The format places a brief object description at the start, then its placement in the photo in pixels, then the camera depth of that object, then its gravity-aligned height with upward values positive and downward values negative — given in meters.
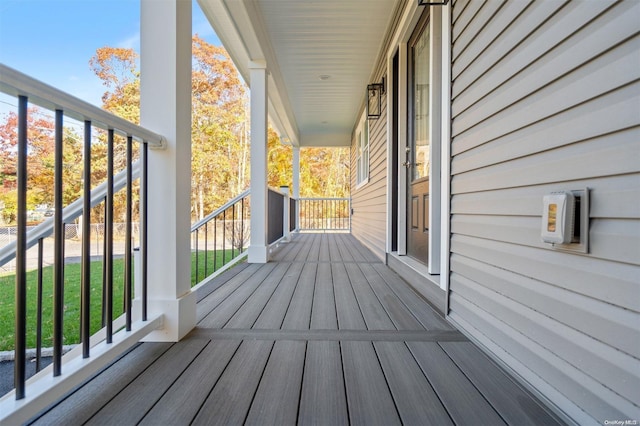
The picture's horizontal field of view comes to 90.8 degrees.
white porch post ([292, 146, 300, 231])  8.08 +0.88
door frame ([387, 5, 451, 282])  1.80 +0.54
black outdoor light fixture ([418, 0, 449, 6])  1.82 +1.23
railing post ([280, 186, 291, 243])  6.22 -0.17
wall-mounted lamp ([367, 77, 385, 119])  4.05 +1.52
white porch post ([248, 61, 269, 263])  3.77 +0.50
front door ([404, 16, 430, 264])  2.52 +0.52
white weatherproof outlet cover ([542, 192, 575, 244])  0.90 -0.02
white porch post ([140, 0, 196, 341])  1.49 +0.23
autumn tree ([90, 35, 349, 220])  12.18 +2.87
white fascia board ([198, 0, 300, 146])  2.82 +1.80
